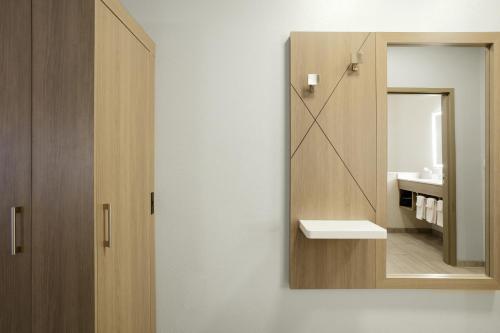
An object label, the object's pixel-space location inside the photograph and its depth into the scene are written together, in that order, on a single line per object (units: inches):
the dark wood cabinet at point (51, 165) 49.4
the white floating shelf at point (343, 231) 67.5
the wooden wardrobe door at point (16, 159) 50.0
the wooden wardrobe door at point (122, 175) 52.1
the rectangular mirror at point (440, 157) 76.6
